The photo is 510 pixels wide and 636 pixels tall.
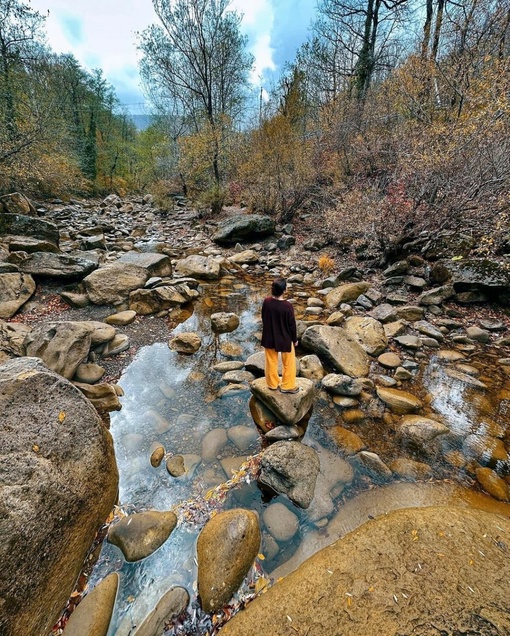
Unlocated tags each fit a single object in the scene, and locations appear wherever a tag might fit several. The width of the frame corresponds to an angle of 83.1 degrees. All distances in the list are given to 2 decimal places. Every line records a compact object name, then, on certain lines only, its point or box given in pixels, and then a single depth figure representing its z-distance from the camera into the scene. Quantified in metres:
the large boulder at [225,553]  2.08
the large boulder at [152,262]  7.83
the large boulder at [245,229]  11.68
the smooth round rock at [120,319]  5.96
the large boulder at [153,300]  6.50
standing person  3.54
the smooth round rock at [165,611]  1.92
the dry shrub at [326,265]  8.75
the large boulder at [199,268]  8.67
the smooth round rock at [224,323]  5.98
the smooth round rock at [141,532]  2.37
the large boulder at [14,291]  5.70
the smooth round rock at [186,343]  5.25
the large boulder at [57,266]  6.66
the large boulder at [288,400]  3.57
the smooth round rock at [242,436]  3.45
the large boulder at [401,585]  1.70
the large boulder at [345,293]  6.98
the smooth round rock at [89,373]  4.17
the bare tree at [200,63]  14.30
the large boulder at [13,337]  4.04
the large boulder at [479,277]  5.96
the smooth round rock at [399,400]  3.92
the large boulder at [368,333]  5.15
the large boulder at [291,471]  2.83
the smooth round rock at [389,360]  4.75
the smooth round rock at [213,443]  3.30
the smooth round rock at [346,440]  3.39
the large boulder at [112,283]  6.51
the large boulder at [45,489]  1.76
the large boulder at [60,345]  3.91
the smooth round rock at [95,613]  1.88
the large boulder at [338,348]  4.58
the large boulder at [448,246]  7.12
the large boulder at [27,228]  8.97
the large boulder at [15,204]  11.79
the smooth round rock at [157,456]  3.17
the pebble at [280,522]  2.54
